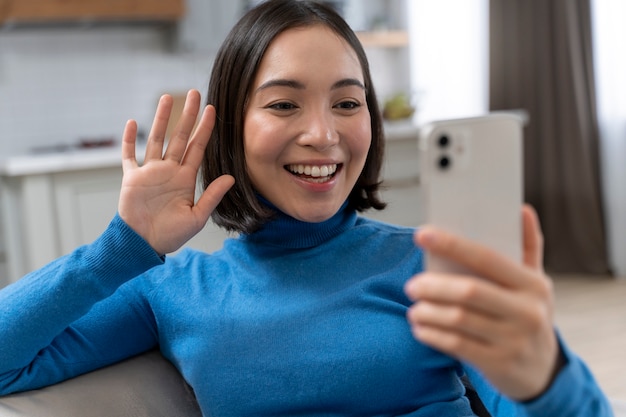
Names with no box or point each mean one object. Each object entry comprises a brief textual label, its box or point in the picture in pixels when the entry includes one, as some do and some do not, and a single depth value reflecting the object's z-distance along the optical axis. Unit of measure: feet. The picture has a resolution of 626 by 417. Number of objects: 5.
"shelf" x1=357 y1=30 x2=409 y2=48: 15.90
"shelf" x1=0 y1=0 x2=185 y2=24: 12.30
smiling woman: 3.53
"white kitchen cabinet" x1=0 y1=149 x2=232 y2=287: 10.53
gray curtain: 14.16
